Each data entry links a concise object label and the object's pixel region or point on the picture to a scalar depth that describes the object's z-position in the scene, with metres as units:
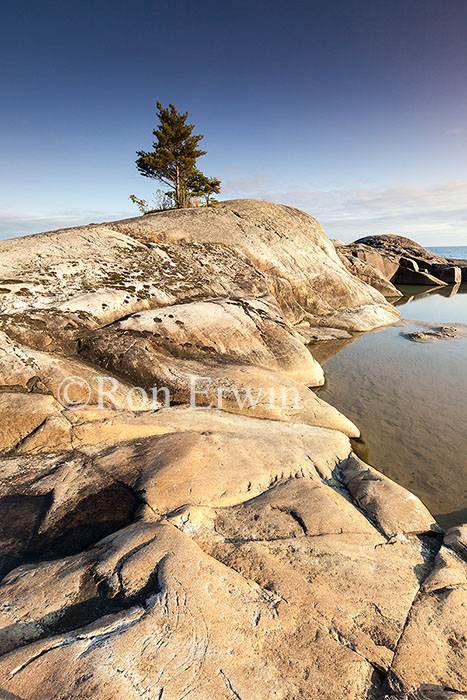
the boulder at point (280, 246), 17.84
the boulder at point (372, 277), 31.19
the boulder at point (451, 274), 43.25
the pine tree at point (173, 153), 29.81
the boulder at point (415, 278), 42.41
